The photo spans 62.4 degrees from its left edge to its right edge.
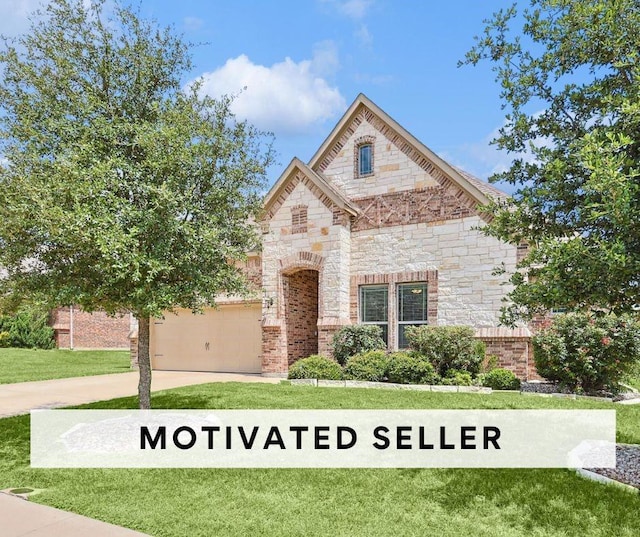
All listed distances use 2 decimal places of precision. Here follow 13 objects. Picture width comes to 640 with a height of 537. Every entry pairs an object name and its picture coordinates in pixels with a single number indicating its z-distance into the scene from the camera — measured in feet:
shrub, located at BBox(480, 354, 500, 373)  45.73
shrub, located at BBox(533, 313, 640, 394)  38.70
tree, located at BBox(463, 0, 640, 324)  15.21
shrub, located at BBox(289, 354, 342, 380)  45.69
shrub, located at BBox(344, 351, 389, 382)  44.60
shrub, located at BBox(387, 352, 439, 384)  43.09
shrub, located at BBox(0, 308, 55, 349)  87.76
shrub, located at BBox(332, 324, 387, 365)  49.85
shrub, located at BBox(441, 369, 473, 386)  42.29
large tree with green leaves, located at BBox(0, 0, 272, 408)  21.49
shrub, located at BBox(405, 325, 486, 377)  44.57
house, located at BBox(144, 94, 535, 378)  49.01
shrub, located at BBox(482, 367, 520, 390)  42.42
